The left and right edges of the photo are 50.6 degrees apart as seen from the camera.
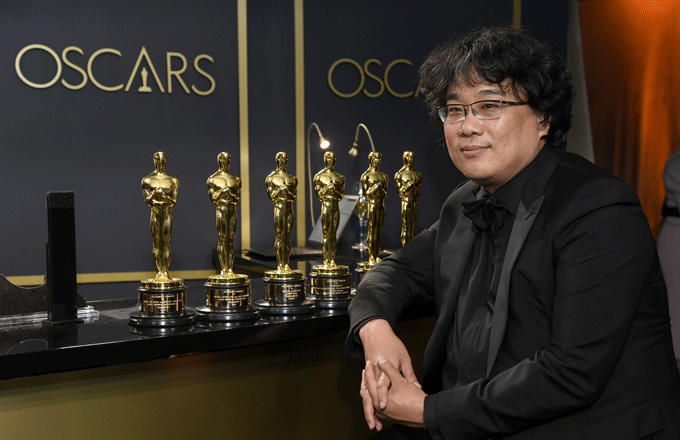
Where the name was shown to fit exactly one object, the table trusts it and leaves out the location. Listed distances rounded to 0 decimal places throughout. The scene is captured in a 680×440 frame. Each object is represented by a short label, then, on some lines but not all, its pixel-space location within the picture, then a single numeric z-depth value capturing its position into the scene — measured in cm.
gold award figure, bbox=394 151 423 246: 218
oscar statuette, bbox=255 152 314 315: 183
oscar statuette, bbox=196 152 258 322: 174
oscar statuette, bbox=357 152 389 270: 209
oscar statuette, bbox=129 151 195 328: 166
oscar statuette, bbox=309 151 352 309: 195
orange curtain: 464
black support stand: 171
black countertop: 141
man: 137
